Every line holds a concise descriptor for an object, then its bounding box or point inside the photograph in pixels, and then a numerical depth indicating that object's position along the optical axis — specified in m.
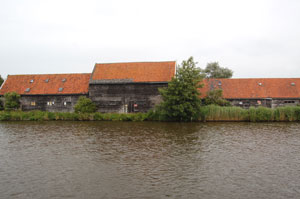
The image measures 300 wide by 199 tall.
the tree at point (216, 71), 45.22
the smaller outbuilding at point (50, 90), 32.16
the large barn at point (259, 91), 29.92
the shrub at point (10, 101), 31.30
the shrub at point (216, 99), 28.48
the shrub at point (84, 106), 29.72
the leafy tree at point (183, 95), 25.53
